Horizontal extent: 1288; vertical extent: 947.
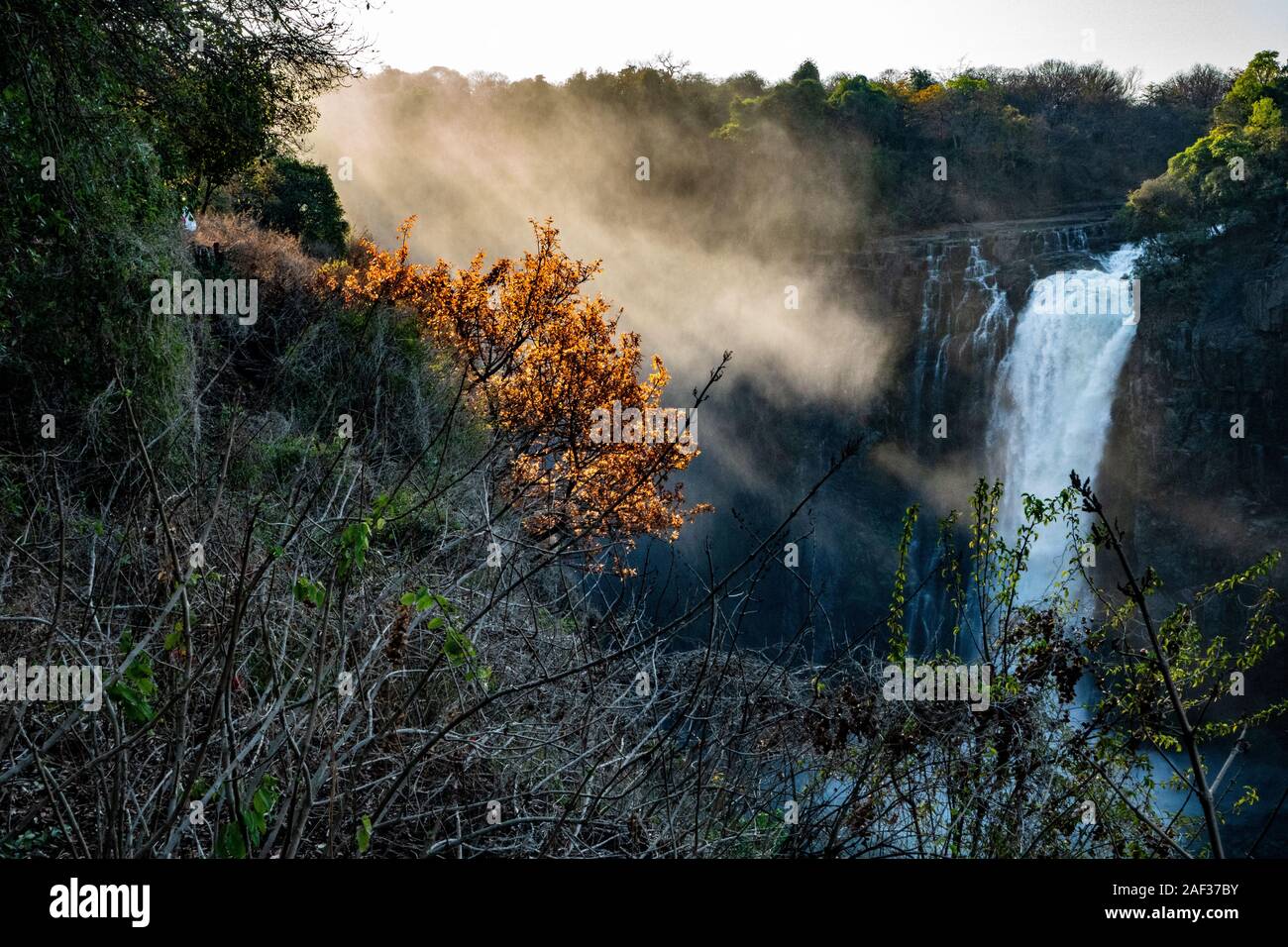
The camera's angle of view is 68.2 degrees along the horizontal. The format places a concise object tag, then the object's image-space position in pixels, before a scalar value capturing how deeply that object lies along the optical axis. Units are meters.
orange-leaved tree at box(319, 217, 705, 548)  13.64
